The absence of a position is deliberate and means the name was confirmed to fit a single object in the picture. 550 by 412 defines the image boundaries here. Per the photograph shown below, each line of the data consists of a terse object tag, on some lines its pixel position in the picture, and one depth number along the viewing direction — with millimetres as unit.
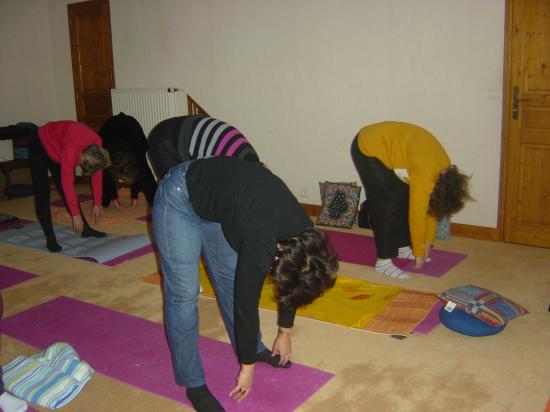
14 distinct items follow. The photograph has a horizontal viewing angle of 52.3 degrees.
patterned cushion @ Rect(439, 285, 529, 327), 2498
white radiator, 5324
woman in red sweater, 3520
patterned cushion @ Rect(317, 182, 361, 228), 4418
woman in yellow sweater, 2818
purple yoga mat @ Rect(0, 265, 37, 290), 3331
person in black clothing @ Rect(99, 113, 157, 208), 4242
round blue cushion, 2494
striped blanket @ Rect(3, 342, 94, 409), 2086
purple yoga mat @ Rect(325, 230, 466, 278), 3405
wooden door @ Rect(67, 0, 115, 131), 5805
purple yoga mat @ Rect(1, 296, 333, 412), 2090
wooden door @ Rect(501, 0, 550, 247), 3557
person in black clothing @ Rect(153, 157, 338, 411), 1497
